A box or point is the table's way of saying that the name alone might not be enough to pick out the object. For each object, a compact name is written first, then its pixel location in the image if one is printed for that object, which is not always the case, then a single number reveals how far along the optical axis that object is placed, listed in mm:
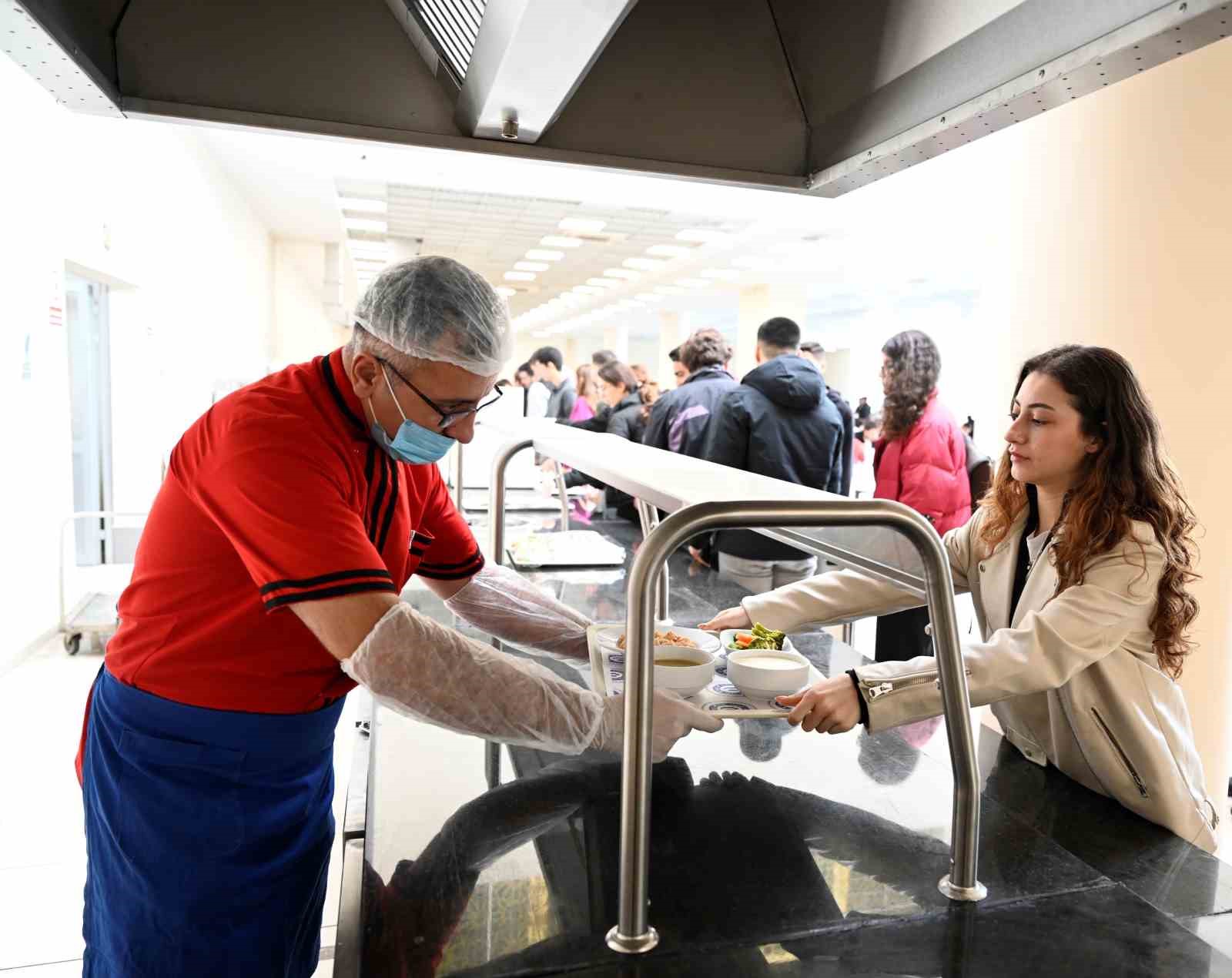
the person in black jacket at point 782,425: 3311
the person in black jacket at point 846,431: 3750
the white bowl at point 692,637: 1373
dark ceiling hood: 989
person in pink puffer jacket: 3305
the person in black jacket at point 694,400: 3592
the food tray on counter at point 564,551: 2574
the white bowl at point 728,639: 1377
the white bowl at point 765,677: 1146
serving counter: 837
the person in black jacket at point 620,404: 4652
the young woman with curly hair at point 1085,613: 1161
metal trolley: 3883
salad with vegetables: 1339
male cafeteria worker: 1008
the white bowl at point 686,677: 1143
